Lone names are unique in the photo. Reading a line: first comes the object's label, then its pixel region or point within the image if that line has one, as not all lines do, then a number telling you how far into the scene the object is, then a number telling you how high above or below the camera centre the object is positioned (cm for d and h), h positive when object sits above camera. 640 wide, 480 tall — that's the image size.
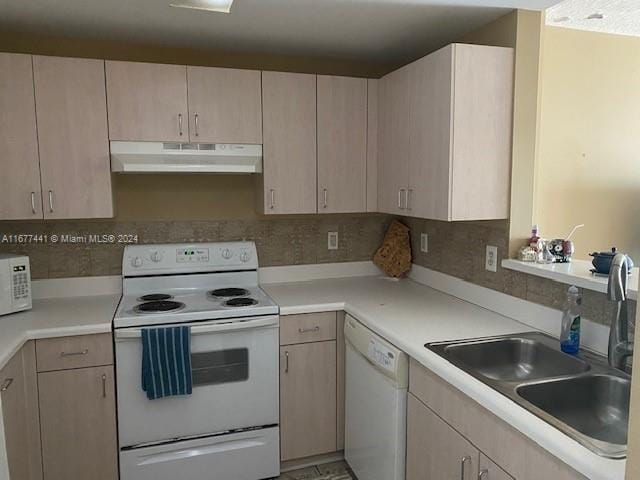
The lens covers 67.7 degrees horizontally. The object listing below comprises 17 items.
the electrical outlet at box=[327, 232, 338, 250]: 317 -32
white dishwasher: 196 -95
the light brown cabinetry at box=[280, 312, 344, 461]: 251 -103
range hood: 245 +19
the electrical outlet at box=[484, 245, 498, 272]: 236 -33
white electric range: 226 -101
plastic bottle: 180 -50
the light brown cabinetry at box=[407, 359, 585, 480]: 125 -74
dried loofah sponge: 313 -40
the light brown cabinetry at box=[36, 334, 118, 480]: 215 -98
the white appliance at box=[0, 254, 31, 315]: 227 -43
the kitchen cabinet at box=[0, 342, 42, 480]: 184 -91
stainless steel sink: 151 -65
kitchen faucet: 158 -43
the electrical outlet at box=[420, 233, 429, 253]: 299 -32
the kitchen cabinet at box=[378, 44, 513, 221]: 211 +28
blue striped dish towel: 222 -79
